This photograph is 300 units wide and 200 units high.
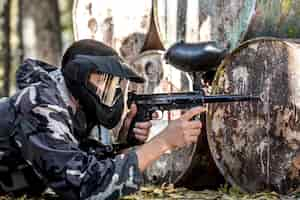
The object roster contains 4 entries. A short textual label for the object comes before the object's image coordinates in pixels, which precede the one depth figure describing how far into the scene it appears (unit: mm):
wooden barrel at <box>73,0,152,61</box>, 6078
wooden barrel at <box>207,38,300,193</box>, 4246
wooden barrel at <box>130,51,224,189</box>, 5188
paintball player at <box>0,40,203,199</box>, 3527
